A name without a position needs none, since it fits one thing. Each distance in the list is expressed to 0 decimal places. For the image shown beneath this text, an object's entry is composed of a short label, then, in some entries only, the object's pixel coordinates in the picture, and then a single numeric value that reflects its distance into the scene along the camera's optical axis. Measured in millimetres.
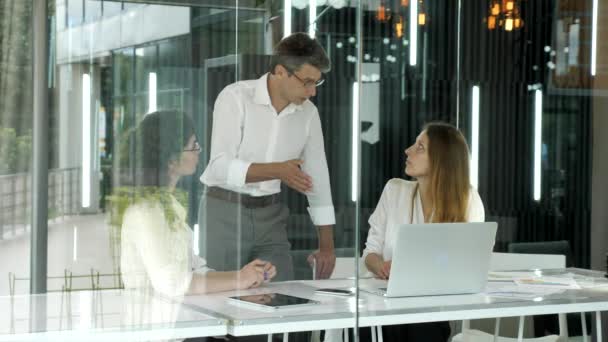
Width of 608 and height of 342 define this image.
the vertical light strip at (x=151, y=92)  2666
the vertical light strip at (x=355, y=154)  3107
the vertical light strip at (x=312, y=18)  2975
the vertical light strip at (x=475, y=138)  4008
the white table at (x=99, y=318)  2590
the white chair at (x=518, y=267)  3609
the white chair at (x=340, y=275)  3061
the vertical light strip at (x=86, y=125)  2600
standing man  2783
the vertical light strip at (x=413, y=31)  3761
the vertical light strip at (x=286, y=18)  2881
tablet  2830
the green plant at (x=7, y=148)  2574
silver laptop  3162
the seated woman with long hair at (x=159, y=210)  2678
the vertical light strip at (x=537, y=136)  4090
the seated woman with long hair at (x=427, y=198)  3455
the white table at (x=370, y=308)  2803
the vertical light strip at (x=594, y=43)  4266
